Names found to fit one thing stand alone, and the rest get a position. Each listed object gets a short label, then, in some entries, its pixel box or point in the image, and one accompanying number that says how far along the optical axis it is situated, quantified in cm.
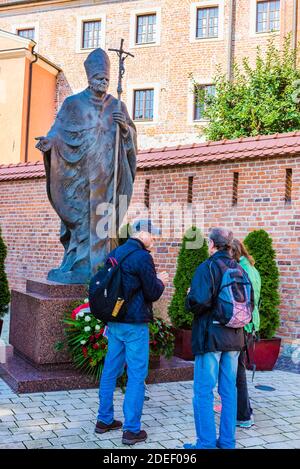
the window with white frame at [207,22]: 2031
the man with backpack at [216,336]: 344
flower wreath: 495
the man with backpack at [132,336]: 371
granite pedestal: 490
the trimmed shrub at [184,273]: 715
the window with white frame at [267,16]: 1936
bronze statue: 557
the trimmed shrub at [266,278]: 674
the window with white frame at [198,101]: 1986
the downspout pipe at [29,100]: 2020
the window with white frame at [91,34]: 2233
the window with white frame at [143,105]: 2130
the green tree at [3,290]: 784
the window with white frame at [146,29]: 2130
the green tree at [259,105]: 1513
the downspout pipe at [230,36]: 1976
